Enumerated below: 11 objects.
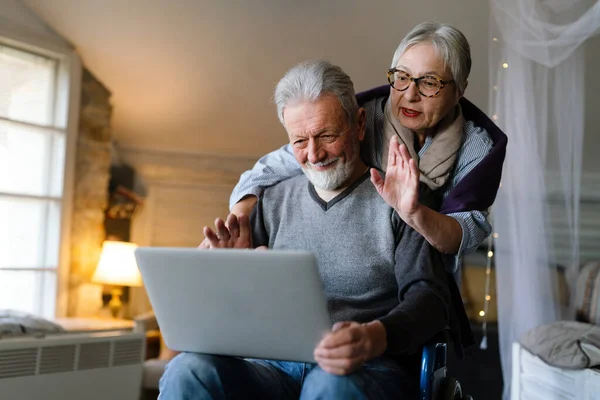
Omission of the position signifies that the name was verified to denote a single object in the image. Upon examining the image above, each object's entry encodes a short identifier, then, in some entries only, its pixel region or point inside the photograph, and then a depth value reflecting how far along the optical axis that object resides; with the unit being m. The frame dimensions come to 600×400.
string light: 3.45
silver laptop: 1.19
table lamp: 4.52
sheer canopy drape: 2.94
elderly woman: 1.61
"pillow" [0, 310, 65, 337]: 3.22
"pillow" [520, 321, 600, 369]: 2.93
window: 4.22
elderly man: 1.36
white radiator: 3.12
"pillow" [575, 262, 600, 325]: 3.59
